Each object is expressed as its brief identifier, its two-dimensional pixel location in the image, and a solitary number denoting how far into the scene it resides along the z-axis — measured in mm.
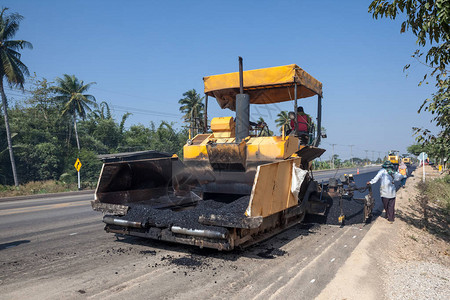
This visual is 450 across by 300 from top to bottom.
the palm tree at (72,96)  31578
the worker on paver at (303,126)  7158
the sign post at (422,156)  19491
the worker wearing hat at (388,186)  8077
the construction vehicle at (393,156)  41938
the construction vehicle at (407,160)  58219
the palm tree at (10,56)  23234
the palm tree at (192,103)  37769
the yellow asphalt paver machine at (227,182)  4754
